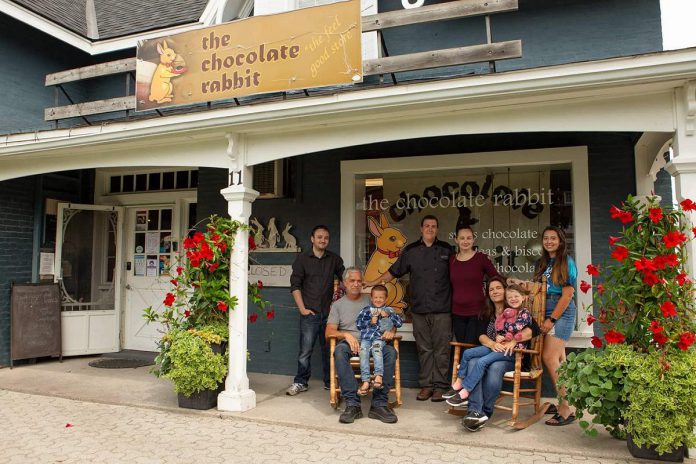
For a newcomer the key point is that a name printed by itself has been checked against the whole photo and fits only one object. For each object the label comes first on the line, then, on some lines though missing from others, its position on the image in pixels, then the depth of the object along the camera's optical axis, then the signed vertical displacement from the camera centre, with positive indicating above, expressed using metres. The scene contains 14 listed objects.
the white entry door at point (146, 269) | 7.26 +0.00
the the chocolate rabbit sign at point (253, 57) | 4.46 +1.90
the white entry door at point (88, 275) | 7.04 -0.08
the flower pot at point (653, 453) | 3.37 -1.20
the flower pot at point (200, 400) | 4.68 -1.17
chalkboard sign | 6.51 -0.65
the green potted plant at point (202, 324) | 4.57 -0.51
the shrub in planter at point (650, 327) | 3.28 -0.40
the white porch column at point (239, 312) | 4.68 -0.39
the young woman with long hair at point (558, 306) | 4.18 -0.31
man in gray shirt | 4.31 -0.70
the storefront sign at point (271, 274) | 6.03 -0.06
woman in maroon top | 4.74 -0.17
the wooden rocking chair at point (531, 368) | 4.03 -0.80
